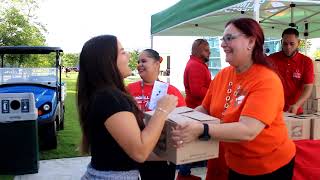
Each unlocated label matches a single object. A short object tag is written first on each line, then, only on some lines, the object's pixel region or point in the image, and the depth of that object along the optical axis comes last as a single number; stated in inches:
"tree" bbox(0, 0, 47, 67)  888.9
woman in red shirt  135.9
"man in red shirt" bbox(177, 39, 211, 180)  199.9
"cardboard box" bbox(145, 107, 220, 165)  82.7
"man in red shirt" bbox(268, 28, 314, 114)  169.8
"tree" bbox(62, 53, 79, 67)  2531.3
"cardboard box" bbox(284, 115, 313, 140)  141.0
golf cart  281.5
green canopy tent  170.8
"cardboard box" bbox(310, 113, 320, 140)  147.5
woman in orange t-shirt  82.4
